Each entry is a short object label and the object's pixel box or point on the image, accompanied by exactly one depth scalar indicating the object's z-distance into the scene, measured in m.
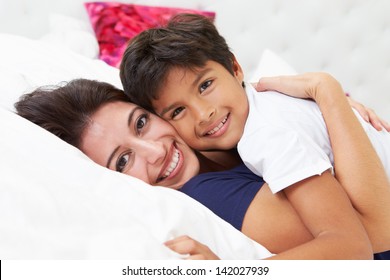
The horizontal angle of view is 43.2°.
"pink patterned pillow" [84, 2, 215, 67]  2.09
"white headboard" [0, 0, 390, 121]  2.36
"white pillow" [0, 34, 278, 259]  0.79
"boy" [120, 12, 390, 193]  1.14
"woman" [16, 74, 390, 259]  1.01
